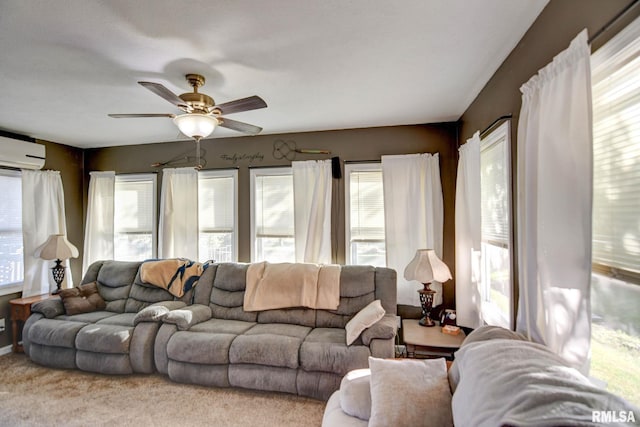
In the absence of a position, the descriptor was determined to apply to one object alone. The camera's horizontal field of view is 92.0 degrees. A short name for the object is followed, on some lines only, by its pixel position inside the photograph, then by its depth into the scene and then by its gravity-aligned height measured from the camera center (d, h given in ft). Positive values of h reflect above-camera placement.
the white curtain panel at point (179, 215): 13.98 +0.24
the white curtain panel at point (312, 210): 12.55 +0.39
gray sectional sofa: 8.31 -3.44
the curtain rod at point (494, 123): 6.75 +2.24
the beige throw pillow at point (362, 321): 8.34 -2.83
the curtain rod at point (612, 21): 3.45 +2.34
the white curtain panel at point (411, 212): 11.59 +0.26
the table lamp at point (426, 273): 9.77 -1.74
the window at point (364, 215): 12.37 +0.16
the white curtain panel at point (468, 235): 8.54 -0.51
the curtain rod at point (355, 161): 12.37 +2.32
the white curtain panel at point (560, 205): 4.01 +0.19
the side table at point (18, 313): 11.52 -3.41
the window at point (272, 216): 13.29 +0.17
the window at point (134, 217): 14.75 +0.17
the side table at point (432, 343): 8.72 -3.53
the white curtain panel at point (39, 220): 12.89 +0.06
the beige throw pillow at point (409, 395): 4.51 -2.73
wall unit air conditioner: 11.76 +2.71
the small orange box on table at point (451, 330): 9.38 -3.41
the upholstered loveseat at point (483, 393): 2.81 -2.07
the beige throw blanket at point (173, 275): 11.53 -2.06
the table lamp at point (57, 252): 12.13 -1.21
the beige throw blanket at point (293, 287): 10.23 -2.31
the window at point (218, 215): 13.84 +0.23
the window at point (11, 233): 12.33 -0.46
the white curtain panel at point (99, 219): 14.93 +0.09
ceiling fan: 7.07 +2.65
